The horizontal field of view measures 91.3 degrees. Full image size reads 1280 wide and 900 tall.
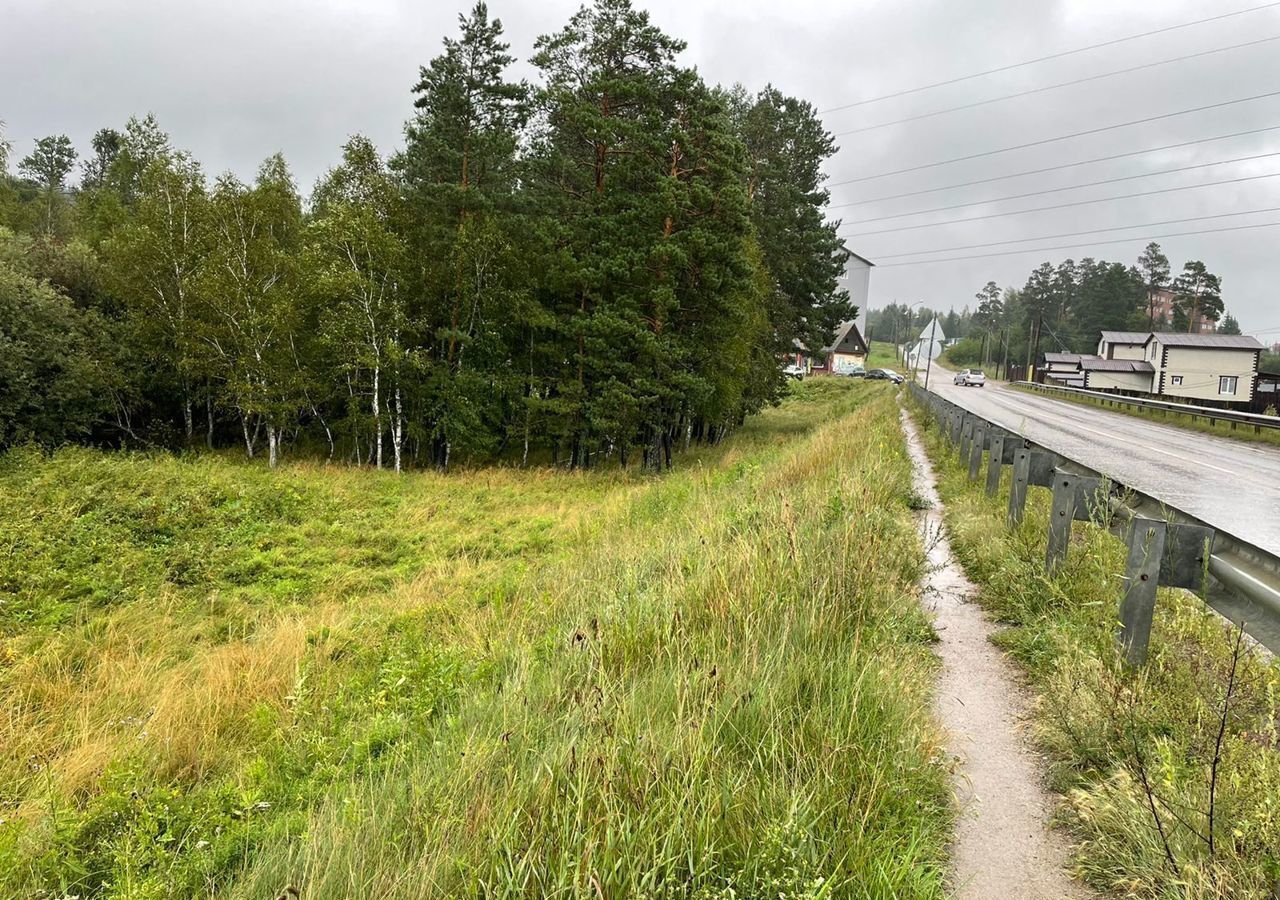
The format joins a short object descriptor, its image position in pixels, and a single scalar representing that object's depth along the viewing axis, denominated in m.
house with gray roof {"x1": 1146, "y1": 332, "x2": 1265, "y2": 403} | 47.66
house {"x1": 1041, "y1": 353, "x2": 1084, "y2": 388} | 69.75
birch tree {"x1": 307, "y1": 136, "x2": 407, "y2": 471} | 21.22
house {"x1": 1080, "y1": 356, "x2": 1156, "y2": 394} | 55.44
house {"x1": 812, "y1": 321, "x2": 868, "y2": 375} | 83.85
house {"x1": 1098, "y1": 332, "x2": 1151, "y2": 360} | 59.50
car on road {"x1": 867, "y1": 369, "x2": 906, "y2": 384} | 68.81
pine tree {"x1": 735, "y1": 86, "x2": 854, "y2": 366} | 29.58
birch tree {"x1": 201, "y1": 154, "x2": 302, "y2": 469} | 22.17
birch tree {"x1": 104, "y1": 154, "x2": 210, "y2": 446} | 22.55
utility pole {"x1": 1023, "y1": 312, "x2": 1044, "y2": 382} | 76.12
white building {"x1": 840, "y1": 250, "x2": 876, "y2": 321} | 110.06
